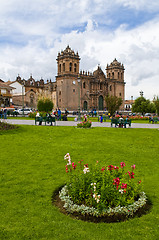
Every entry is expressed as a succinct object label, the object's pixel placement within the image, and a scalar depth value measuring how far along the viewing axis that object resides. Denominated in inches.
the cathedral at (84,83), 2269.9
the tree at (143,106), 1966.0
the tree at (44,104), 1384.1
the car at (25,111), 1649.9
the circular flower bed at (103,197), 154.4
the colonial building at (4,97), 1839.3
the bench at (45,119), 751.1
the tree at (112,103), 1206.3
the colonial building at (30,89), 2502.5
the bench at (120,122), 701.9
